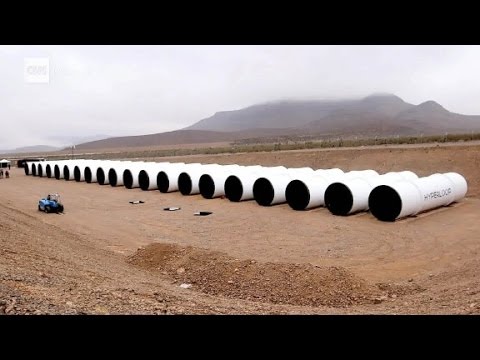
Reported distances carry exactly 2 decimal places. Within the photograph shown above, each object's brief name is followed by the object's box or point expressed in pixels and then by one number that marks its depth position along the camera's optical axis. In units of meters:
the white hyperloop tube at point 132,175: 30.27
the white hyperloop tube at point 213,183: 24.17
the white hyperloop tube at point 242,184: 22.61
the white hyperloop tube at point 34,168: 44.28
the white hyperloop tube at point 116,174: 31.59
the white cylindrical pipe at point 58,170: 39.84
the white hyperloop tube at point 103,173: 32.97
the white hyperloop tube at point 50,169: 40.98
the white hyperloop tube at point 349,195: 18.19
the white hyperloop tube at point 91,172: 34.81
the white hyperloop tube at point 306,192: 19.69
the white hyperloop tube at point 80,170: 36.59
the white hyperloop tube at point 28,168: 45.86
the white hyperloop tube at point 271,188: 21.17
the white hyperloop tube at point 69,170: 37.74
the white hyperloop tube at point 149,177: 28.69
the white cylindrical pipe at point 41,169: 42.59
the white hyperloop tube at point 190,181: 25.78
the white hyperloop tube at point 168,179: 27.30
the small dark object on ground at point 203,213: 19.45
